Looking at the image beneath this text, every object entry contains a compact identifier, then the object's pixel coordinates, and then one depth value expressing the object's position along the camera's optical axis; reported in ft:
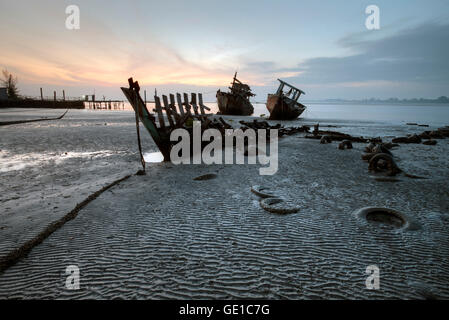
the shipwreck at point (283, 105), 89.30
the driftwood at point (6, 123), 54.15
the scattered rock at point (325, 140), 36.60
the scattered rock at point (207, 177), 19.01
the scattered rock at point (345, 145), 31.39
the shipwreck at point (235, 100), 119.96
